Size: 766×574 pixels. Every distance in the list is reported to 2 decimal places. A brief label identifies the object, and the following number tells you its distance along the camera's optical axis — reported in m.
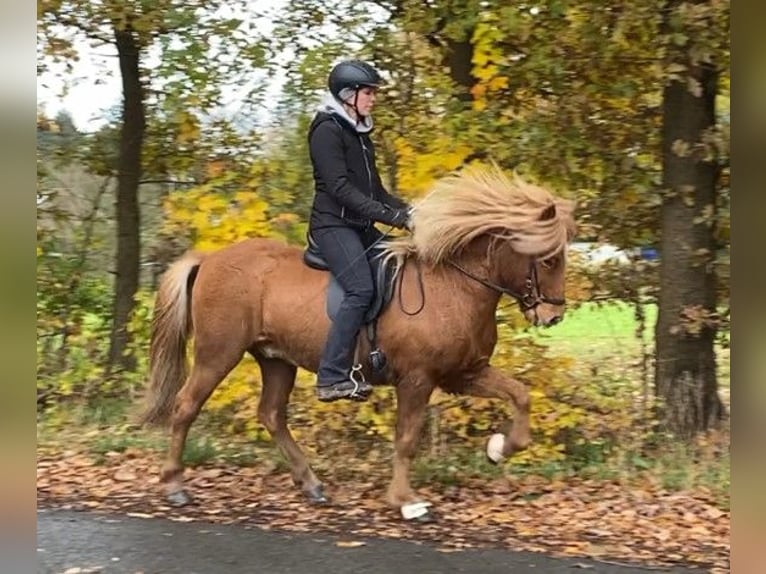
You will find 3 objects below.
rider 5.71
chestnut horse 5.73
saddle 5.80
